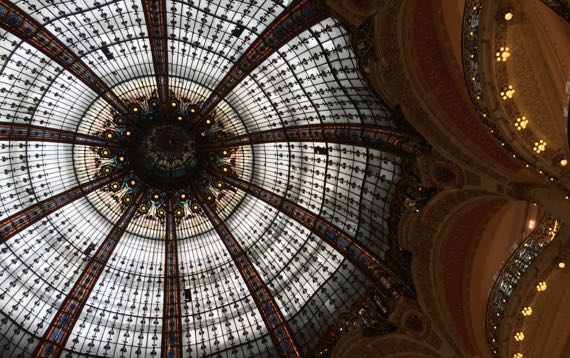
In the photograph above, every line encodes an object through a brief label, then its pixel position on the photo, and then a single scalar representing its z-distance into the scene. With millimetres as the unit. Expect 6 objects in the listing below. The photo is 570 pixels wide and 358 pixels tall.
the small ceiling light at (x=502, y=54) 10148
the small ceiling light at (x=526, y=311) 12195
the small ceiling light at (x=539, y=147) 10562
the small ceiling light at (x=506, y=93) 10484
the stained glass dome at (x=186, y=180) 16219
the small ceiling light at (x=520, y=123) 10625
